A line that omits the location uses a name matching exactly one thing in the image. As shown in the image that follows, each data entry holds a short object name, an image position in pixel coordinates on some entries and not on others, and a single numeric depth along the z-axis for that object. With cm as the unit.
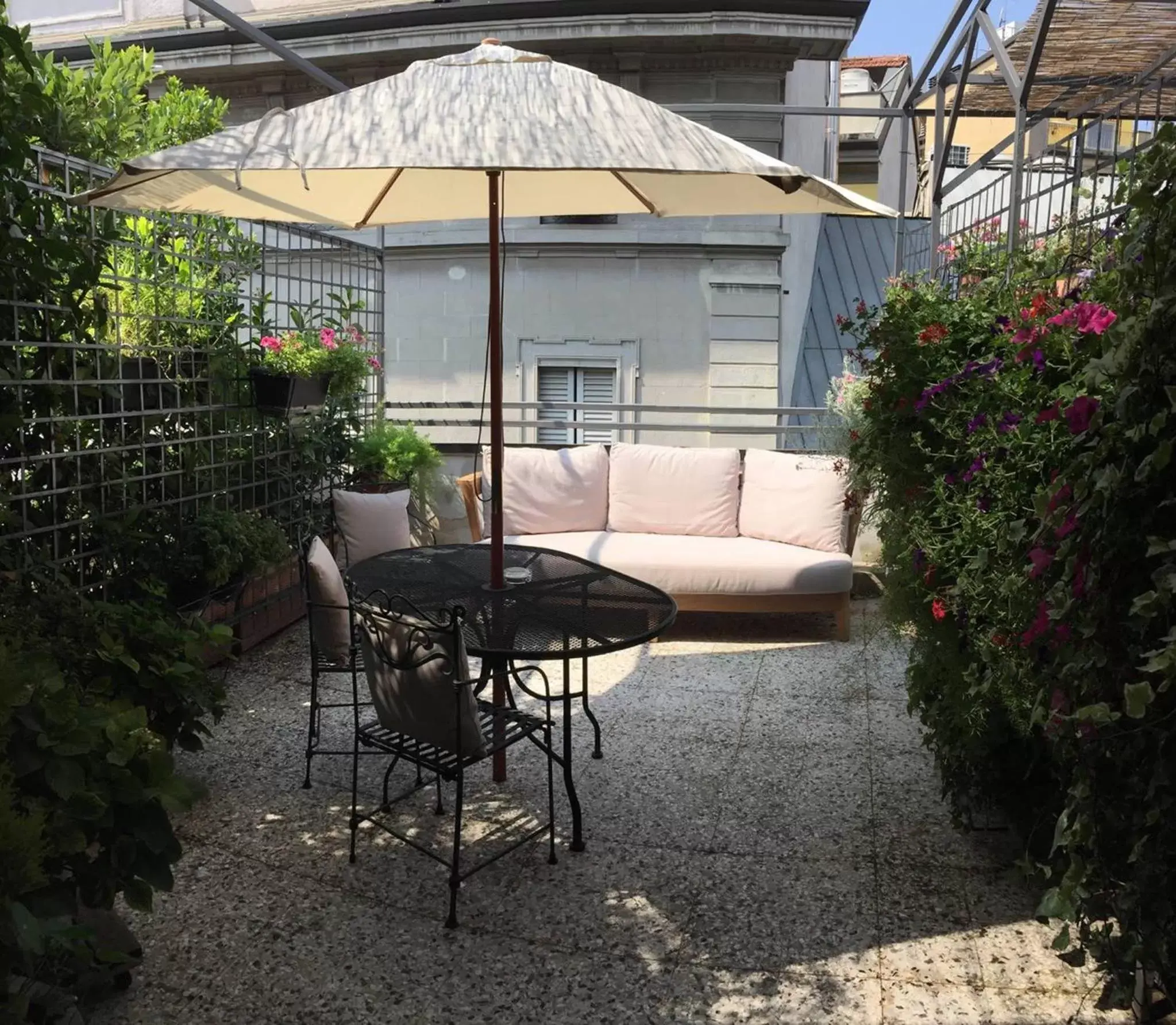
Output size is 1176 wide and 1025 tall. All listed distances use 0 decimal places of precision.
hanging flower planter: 495
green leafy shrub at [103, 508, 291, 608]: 387
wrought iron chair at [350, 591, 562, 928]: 248
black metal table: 271
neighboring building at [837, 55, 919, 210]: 2086
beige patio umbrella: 238
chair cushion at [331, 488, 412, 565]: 505
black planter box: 493
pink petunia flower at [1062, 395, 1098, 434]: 178
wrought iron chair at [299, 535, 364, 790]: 310
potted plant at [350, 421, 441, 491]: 590
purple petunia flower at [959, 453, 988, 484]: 240
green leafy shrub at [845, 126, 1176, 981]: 164
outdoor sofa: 514
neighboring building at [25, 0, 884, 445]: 983
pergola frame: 416
